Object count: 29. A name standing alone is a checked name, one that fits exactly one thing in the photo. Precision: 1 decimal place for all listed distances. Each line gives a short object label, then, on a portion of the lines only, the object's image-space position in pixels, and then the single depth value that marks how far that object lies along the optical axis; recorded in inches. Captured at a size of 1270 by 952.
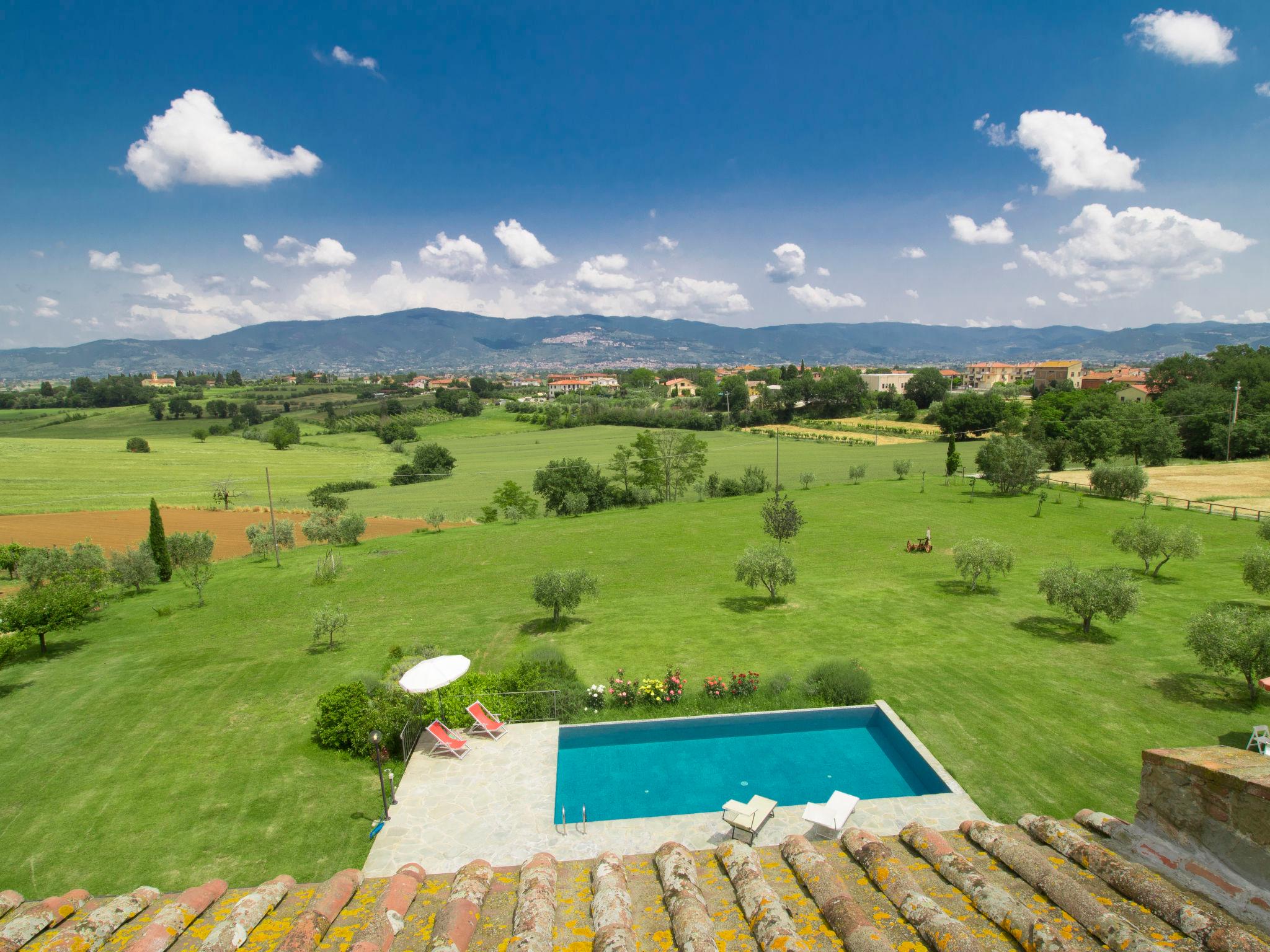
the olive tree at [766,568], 894.4
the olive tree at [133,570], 1088.8
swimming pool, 486.3
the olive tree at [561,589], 834.2
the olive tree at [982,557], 917.8
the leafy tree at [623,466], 2052.0
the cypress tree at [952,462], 1987.0
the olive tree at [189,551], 1141.7
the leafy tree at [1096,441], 2149.4
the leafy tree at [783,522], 1198.3
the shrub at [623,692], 615.5
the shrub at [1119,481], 1524.4
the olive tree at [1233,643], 563.5
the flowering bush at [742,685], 625.6
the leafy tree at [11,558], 1131.3
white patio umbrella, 516.4
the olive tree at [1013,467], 1632.6
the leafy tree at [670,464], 2111.2
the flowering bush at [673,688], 620.0
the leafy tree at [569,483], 1886.1
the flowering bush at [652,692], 614.2
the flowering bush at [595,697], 611.2
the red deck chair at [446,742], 520.7
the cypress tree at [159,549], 1182.3
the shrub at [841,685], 606.2
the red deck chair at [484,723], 552.4
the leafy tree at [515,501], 1833.2
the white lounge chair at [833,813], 408.8
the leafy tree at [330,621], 761.0
